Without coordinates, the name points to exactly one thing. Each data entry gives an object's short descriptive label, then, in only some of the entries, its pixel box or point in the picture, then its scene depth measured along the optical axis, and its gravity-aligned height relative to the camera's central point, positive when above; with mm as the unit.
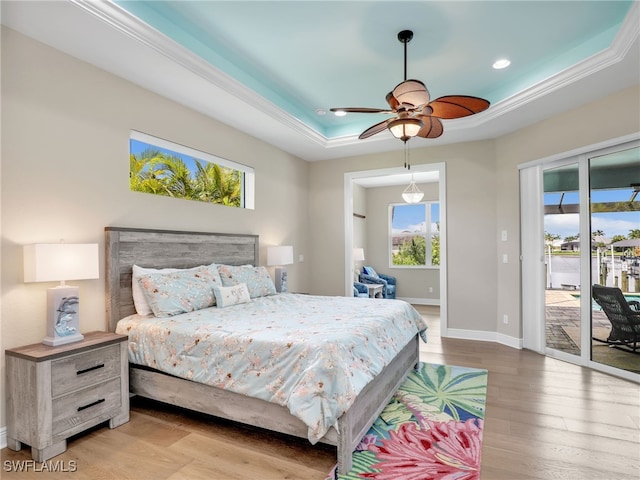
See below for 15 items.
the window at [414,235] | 8328 +70
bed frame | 2191 -1002
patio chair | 3480 -775
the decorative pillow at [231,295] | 3359 -521
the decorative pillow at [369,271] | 7846 -699
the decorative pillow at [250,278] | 3755 -411
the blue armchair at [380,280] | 7730 -900
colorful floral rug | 2062 -1303
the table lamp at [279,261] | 4809 -285
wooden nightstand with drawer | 2150 -934
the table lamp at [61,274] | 2301 -213
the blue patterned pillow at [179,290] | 2947 -422
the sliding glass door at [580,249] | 3506 -134
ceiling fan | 2533 +977
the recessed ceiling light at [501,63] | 3389 +1614
